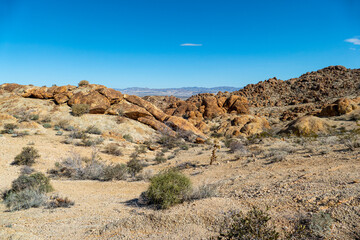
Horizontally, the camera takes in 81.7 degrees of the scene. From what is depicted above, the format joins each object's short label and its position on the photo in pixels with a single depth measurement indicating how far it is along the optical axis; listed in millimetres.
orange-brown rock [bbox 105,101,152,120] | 22359
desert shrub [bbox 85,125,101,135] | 18395
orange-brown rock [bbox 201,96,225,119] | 33669
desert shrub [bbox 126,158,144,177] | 11008
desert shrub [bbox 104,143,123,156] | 14388
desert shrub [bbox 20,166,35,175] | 9998
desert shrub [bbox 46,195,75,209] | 5950
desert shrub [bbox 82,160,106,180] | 9953
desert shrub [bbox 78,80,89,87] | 27256
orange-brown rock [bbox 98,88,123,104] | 23062
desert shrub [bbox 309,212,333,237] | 3397
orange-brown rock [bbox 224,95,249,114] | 34562
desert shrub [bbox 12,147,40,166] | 10703
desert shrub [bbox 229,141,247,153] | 13120
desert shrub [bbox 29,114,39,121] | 18797
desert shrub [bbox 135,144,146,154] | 15680
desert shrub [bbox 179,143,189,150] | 17344
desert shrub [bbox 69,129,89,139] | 16047
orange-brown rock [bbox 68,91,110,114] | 21438
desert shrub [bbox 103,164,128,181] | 9617
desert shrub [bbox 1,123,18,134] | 14232
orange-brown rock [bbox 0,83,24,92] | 25931
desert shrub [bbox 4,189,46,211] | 5882
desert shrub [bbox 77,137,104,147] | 14874
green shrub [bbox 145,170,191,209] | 5164
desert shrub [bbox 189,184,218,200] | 5508
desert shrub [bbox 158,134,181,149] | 18516
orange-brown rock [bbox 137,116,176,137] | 21577
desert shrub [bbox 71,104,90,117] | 20239
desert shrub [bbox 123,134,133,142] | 18584
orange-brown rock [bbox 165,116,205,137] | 22478
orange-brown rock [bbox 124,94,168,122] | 24075
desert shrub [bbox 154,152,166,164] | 13847
